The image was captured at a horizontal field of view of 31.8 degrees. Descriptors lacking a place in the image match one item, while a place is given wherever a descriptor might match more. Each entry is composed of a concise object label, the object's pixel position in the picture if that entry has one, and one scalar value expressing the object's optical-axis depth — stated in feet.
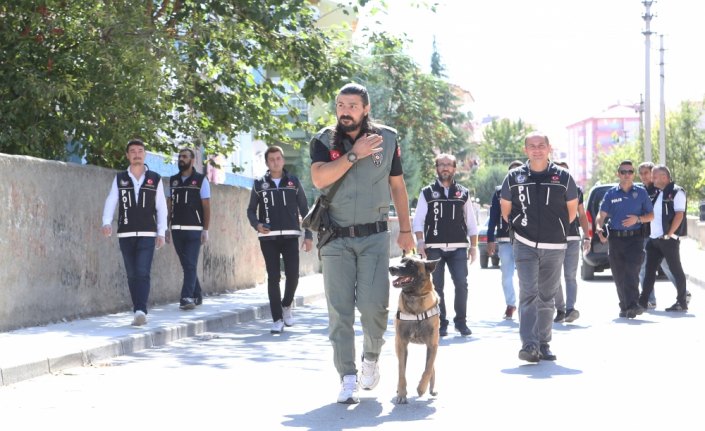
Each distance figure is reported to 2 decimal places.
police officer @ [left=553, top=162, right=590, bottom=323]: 47.21
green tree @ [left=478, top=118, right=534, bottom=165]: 507.30
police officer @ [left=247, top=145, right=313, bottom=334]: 44.16
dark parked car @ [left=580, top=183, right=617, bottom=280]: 78.79
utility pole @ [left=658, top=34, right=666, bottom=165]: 165.99
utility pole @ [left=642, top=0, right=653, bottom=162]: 159.02
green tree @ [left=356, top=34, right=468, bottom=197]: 115.85
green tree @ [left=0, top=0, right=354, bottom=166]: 51.19
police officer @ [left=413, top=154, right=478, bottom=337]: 42.06
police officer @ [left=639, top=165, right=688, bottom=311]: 52.08
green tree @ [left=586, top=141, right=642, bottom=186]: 320.87
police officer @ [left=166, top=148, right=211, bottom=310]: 51.01
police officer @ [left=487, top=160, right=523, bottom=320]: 47.32
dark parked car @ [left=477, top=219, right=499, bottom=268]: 109.21
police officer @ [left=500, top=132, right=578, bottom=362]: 33.86
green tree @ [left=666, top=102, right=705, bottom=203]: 253.85
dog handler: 25.12
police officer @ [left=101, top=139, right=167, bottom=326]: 42.42
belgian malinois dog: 26.09
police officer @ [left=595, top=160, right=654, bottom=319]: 49.26
